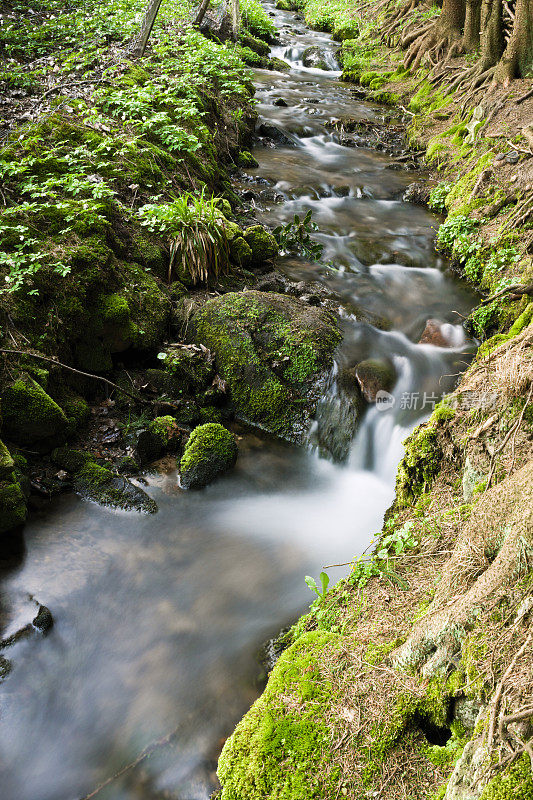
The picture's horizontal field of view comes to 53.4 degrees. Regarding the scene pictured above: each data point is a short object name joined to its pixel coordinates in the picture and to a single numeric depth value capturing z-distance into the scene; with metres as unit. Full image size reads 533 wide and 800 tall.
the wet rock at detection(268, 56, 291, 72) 18.92
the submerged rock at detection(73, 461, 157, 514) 5.09
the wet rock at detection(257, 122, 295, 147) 13.01
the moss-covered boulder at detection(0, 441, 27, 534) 4.45
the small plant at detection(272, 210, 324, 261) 8.71
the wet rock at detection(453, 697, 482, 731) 2.38
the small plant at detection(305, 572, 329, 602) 3.75
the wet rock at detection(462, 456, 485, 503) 3.59
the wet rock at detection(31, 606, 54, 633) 4.09
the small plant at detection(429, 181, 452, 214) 10.03
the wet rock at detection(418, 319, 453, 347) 6.94
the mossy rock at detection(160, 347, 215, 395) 6.11
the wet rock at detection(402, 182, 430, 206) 10.44
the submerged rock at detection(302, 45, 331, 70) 19.69
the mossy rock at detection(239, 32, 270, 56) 18.22
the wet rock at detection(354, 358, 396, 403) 6.24
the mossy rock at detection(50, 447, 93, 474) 5.20
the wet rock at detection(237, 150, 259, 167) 11.23
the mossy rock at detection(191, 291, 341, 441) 6.08
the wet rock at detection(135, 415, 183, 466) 5.46
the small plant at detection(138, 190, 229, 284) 6.84
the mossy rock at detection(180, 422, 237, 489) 5.43
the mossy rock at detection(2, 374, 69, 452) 4.98
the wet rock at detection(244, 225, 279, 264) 7.94
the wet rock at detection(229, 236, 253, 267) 7.65
